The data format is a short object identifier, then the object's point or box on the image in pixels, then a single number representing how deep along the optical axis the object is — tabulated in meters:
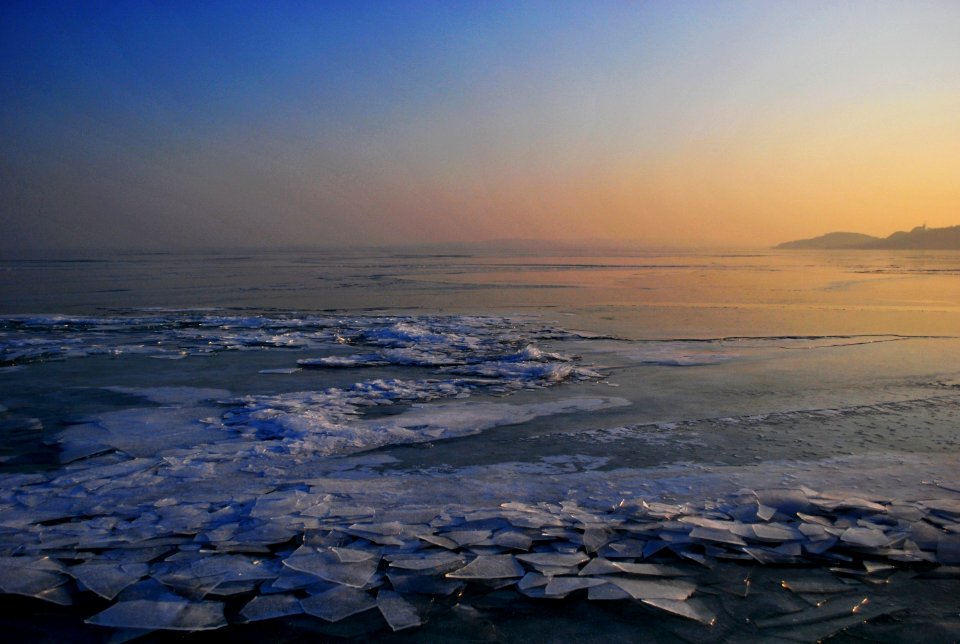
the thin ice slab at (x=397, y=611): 2.46
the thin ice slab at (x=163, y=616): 2.42
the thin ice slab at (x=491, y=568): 2.82
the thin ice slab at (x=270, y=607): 2.50
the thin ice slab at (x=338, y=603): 2.52
